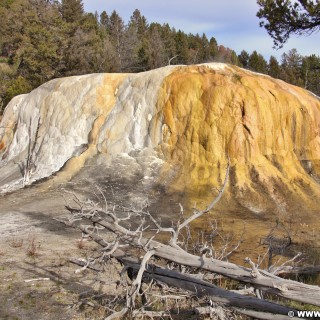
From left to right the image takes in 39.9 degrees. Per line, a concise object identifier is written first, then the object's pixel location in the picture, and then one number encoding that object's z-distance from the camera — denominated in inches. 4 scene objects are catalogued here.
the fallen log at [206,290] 143.7
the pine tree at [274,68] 1598.4
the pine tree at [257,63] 1746.2
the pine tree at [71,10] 1326.3
